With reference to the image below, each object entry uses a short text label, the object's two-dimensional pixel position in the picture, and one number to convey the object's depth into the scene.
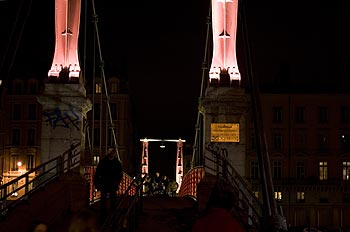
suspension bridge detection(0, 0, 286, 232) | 15.59
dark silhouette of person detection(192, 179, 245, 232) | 6.41
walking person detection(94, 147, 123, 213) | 13.94
